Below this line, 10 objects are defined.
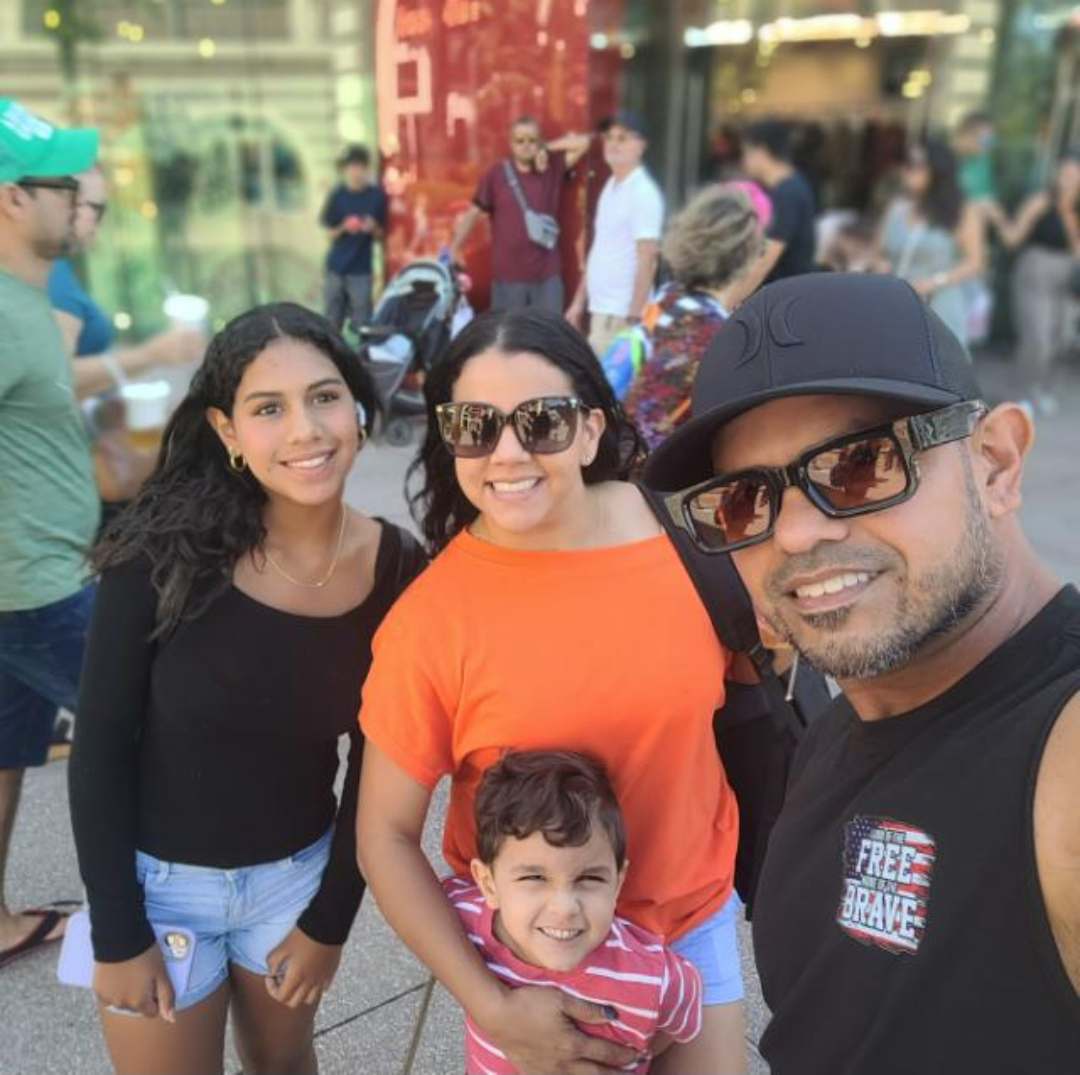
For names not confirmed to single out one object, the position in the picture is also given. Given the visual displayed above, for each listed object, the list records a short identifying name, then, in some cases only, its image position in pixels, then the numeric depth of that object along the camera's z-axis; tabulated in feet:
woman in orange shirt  5.14
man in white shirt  22.84
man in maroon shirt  24.38
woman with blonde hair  12.15
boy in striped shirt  4.99
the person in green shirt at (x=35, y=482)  8.70
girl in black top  5.58
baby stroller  22.12
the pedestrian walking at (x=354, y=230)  28.78
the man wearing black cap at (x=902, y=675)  3.15
